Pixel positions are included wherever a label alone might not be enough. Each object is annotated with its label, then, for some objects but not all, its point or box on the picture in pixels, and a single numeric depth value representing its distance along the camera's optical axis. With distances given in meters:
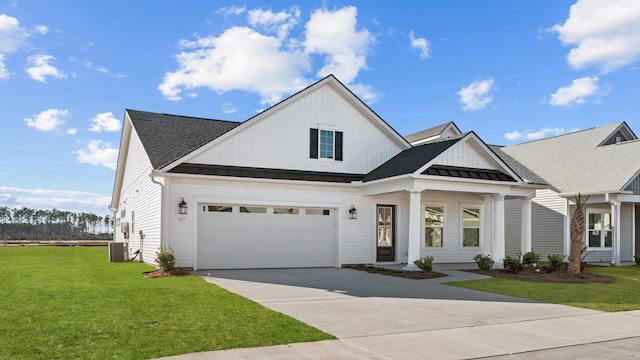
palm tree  16.11
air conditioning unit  20.06
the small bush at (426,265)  15.63
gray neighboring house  21.53
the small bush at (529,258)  18.08
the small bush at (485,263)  17.16
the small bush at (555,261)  17.41
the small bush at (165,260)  14.48
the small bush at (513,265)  16.52
